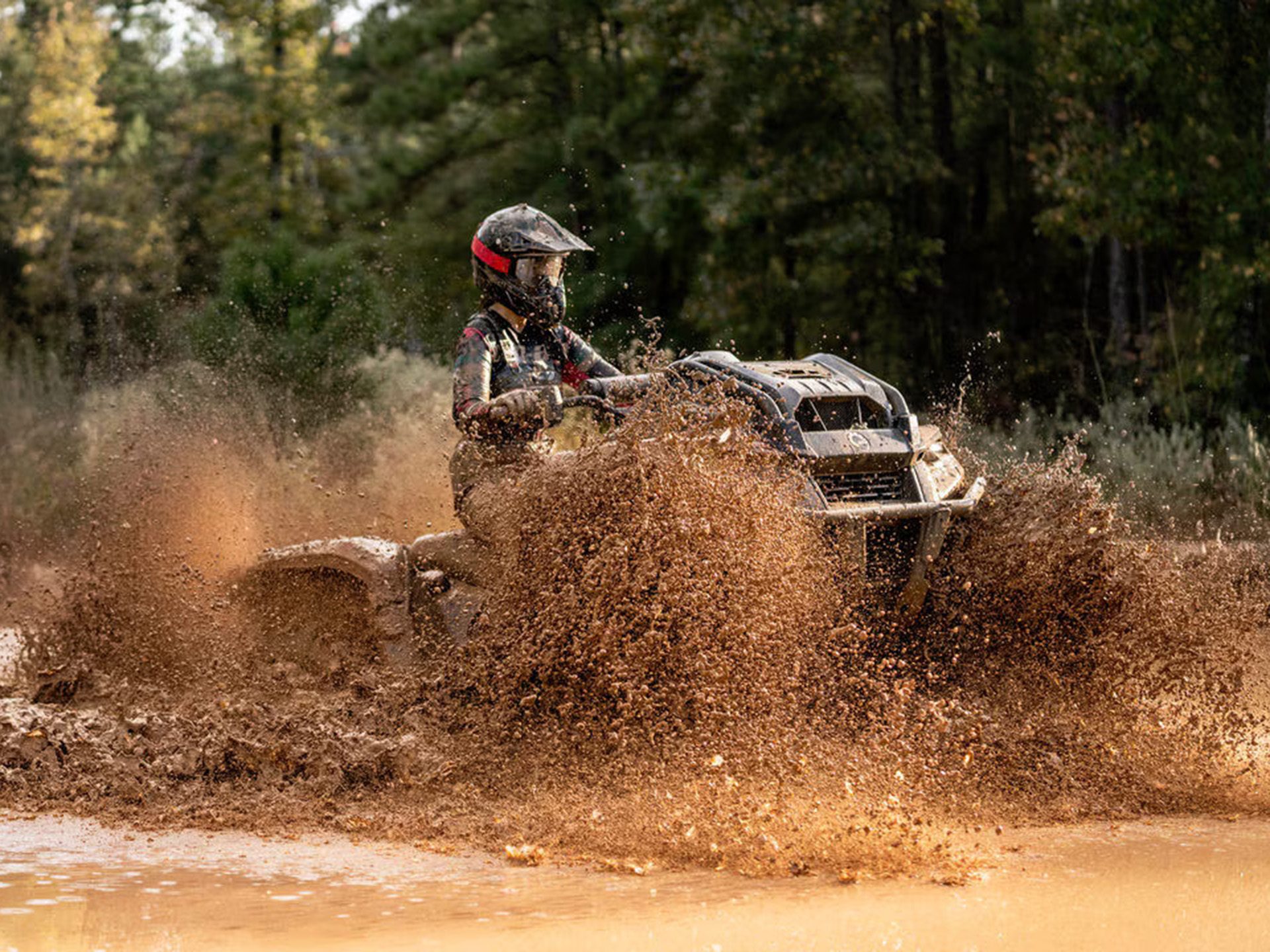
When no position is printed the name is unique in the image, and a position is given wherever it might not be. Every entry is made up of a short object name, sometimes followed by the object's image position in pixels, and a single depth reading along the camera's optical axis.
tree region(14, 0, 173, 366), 33.03
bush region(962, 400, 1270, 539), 12.99
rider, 7.42
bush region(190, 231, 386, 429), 16.80
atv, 6.78
